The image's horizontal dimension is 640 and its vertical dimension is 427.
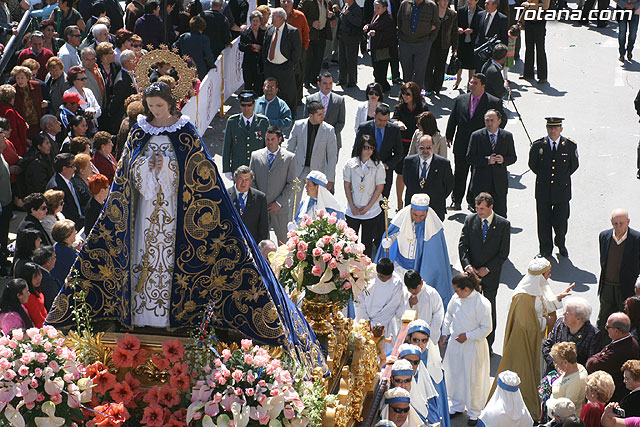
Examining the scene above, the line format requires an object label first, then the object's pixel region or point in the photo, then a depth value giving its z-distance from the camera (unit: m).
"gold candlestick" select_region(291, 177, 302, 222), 11.61
